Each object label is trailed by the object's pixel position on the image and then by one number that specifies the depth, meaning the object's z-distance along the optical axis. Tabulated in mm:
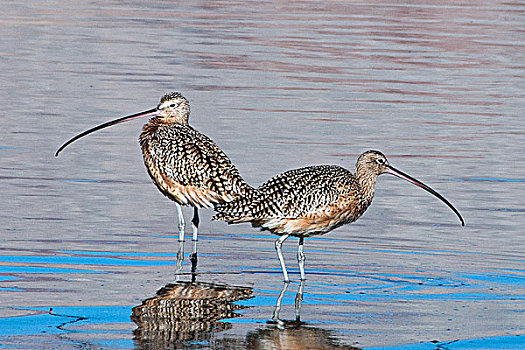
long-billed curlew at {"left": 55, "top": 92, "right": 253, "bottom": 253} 20094
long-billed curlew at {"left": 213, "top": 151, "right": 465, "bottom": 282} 18406
